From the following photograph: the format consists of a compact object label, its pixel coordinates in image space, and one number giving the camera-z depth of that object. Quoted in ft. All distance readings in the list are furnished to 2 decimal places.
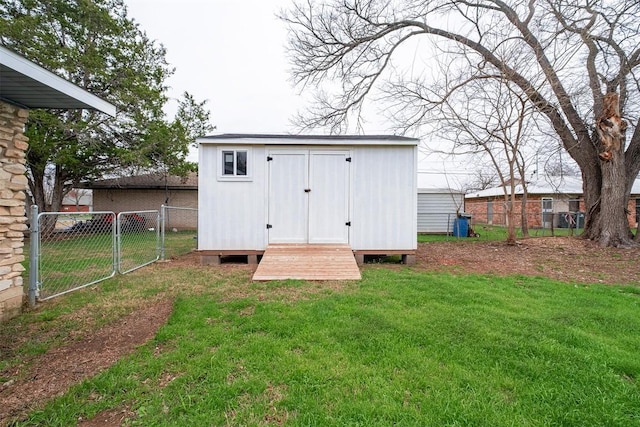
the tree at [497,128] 25.50
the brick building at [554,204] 57.47
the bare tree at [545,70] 24.20
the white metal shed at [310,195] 20.52
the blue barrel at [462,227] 40.93
